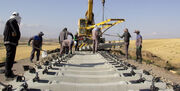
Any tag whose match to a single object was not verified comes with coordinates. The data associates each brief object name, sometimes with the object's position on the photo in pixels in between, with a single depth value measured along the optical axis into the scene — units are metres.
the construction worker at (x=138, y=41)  7.26
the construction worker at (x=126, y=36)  7.63
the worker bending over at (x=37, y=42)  6.76
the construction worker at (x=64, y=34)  7.52
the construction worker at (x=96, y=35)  7.57
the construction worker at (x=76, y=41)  11.11
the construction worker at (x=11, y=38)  3.51
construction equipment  11.96
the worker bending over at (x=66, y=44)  7.12
